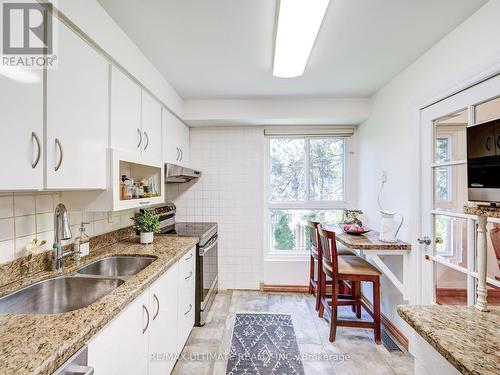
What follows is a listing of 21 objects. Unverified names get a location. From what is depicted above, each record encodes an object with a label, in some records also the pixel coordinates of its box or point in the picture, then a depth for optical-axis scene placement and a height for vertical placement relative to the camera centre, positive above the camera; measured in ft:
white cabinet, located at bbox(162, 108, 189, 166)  8.19 +1.70
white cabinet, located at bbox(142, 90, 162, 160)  6.64 +1.67
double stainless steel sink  3.82 -1.77
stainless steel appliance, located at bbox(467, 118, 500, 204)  2.97 +0.32
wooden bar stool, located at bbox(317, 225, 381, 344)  7.11 -2.48
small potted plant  6.98 -1.07
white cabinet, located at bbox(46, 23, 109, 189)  3.72 +1.17
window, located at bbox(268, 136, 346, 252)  11.12 +0.20
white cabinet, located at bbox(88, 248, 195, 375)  3.36 -2.46
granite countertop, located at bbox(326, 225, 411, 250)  6.88 -1.54
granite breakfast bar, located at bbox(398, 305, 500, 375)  2.14 -1.46
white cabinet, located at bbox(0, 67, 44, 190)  3.01 +0.73
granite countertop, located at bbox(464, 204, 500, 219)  2.71 -0.25
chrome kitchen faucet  4.64 -0.81
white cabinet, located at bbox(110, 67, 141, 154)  5.25 +1.65
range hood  7.55 +0.49
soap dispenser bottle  5.39 -1.24
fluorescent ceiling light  4.26 +3.07
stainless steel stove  7.85 -2.18
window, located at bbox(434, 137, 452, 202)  5.84 +0.35
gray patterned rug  6.15 -4.35
